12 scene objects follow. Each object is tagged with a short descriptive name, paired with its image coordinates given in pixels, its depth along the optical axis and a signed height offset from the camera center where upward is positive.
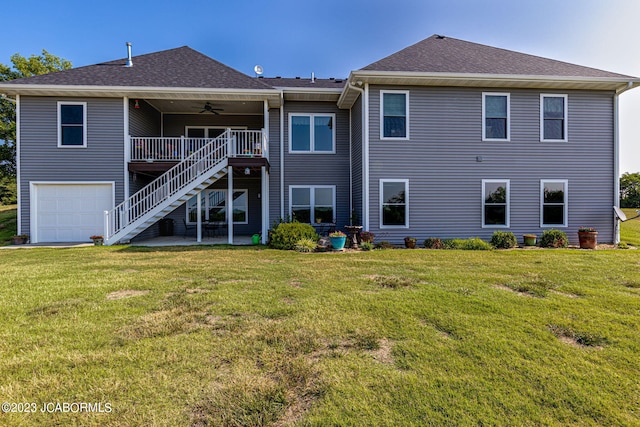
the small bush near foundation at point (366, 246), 9.10 -1.03
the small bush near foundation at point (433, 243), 9.53 -0.99
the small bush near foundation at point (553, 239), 9.66 -0.88
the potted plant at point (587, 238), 9.45 -0.83
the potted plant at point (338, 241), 9.07 -0.87
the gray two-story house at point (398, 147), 9.97 +2.26
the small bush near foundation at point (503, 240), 9.48 -0.89
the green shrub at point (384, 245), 9.51 -1.05
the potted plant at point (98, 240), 10.02 -0.91
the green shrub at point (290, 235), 9.33 -0.71
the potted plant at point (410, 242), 9.57 -0.96
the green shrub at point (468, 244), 9.27 -1.01
